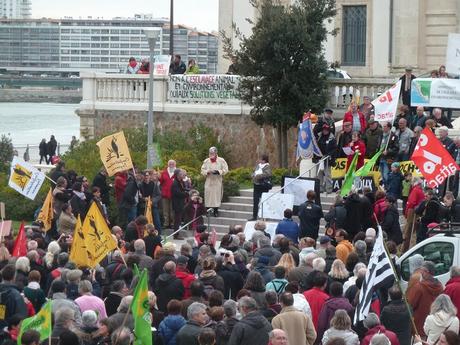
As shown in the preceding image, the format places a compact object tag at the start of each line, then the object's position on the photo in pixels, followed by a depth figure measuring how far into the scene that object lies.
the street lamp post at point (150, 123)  31.19
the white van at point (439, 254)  19.97
